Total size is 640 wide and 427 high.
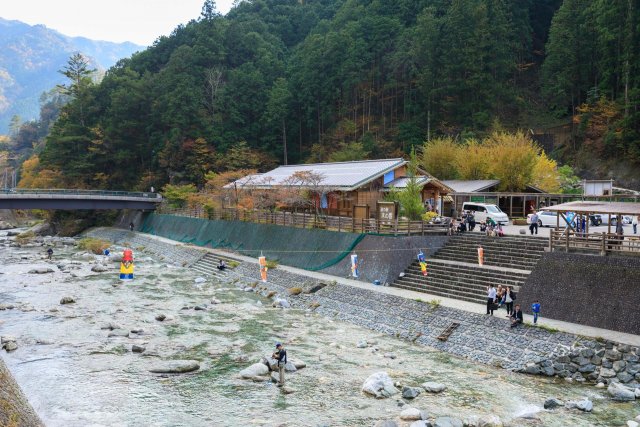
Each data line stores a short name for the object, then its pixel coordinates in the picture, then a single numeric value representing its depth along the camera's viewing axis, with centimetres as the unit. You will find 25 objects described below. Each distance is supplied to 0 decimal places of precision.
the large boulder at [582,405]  1282
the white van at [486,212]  3166
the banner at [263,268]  2935
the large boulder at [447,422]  1199
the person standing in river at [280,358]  1532
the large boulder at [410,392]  1395
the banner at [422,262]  2381
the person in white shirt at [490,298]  1831
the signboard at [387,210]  2877
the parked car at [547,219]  2983
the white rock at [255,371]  1560
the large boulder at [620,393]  1338
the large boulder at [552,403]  1305
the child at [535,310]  1738
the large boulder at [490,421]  1216
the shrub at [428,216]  2922
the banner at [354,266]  2618
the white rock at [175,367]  1608
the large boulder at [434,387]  1431
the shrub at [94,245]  4602
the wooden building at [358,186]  3356
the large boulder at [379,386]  1415
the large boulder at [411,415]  1252
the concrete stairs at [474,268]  2116
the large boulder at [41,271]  3453
